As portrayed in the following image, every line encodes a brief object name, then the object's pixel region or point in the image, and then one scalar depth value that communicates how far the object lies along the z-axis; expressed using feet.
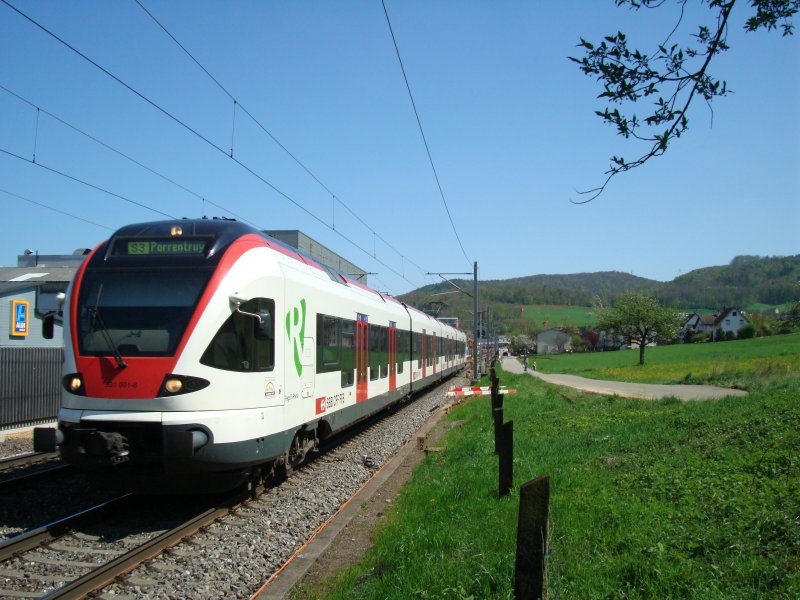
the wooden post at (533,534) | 13.38
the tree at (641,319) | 204.33
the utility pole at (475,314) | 118.94
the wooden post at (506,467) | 25.26
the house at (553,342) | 472.03
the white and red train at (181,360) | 24.71
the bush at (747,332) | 294.31
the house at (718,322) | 351.95
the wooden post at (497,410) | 32.90
